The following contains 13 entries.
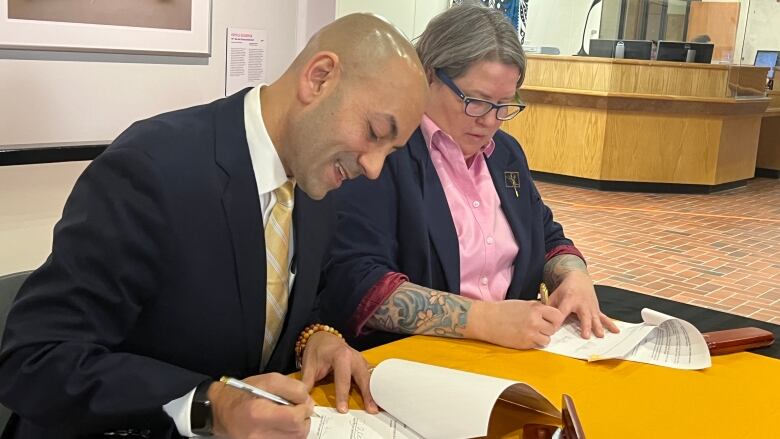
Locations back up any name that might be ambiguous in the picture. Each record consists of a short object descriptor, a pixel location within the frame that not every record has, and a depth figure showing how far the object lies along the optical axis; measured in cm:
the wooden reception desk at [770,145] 1141
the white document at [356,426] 129
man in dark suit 115
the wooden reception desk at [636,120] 913
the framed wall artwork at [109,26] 254
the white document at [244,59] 328
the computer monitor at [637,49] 934
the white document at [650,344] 174
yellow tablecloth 142
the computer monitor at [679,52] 933
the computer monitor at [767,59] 1232
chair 159
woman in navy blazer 184
